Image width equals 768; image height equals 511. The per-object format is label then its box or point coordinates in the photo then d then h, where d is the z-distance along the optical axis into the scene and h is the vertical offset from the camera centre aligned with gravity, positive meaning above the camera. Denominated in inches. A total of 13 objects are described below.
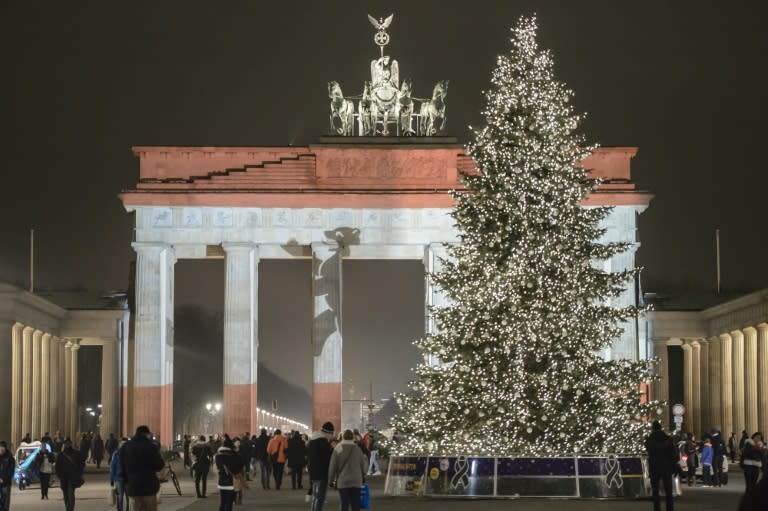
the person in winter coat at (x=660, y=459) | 1322.6 -63.6
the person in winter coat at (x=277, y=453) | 1980.8 -87.3
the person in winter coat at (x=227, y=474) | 1244.5 -70.4
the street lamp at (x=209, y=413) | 5861.2 -120.8
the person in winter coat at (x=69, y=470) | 1391.5 -75.2
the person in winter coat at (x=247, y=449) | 2234.3 -92.4
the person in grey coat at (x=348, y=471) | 1130.7 -62.0
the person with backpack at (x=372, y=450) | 2410.2 -100.7
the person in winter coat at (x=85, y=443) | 2748.5 -104.9
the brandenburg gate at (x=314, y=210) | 3255.4 +364.4
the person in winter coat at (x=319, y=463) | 1195.9 -60.0
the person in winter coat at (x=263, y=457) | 2041.3 -95.4
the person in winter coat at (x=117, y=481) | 1270.9 -78.5
